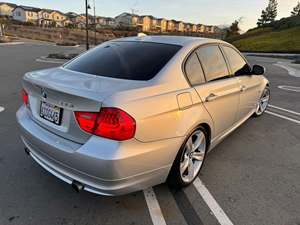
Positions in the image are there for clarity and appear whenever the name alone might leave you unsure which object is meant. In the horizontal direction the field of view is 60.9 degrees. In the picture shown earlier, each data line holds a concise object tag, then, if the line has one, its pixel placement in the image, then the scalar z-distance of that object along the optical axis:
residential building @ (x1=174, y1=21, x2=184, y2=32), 119.56
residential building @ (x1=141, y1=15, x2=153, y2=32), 114.47
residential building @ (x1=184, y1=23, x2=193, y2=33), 116.86
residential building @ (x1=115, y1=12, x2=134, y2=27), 104.85
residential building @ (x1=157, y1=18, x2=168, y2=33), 119.53
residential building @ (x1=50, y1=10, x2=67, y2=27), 104.47
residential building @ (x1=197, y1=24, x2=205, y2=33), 118.71
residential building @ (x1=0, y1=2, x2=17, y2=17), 108.81
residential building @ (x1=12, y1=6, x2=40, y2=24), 96.00
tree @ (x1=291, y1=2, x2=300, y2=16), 67.82
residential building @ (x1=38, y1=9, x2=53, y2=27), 91.69
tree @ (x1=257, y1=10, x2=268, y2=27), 69.19
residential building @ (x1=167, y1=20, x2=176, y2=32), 120.43
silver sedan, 2.04
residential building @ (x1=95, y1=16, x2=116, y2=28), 118.25
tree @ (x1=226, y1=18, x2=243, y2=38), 57.53
